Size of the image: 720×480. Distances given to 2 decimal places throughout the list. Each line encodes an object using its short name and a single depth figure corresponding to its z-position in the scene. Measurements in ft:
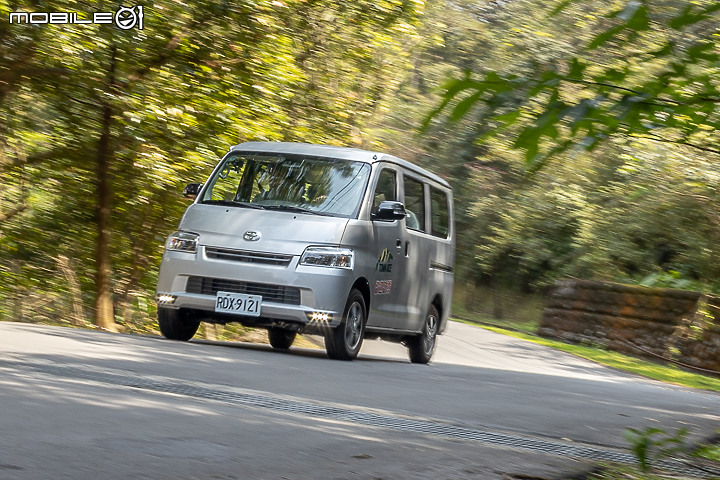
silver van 35.76
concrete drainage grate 20.41
